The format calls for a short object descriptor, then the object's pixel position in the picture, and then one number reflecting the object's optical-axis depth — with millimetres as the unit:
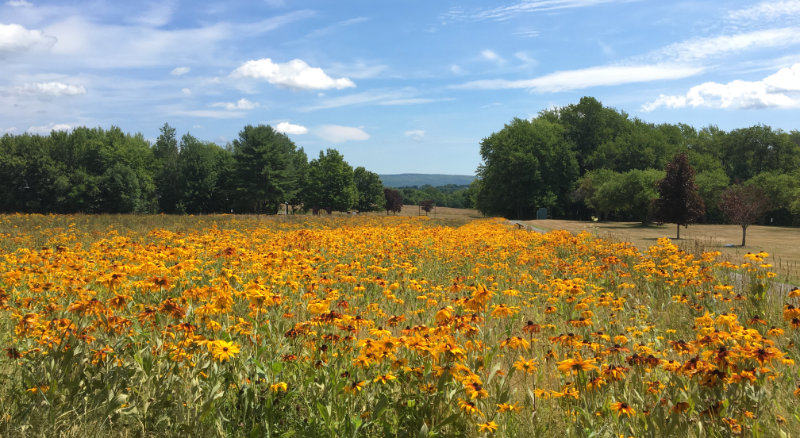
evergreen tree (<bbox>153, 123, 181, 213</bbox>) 66938
